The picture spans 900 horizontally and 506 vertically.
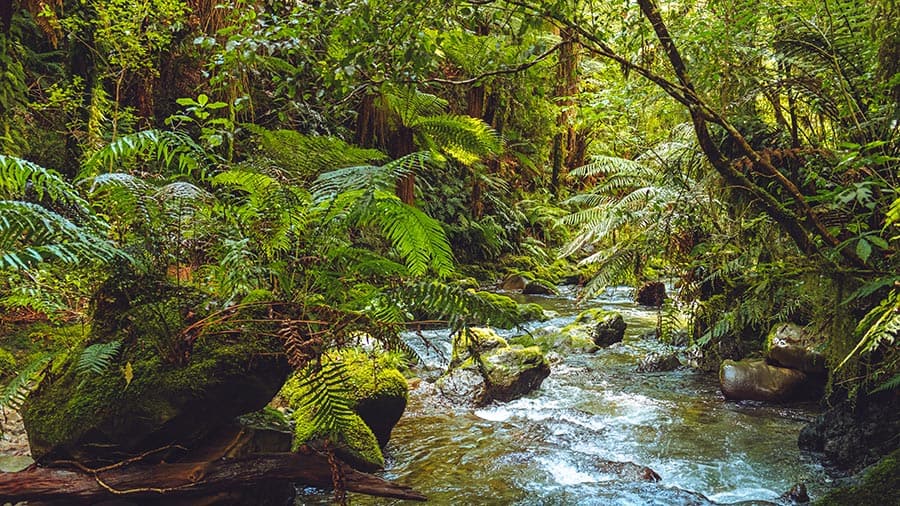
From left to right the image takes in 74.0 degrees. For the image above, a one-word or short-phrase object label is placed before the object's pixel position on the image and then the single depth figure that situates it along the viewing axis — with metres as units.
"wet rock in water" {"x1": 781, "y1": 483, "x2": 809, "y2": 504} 2.88
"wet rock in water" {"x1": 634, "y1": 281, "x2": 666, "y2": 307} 8.80
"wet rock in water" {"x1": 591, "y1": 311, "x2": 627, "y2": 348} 6.57
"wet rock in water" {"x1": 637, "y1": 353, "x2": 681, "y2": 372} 5.54
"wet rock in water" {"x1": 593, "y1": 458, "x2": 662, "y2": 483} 3.27
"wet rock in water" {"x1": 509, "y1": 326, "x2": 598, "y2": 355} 6.32
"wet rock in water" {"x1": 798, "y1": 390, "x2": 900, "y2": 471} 2.92
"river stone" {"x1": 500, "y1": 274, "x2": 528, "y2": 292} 10.23
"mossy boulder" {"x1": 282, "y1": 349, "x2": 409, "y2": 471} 2.88
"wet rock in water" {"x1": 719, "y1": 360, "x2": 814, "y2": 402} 4.37
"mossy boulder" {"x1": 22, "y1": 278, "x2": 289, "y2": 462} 2.28
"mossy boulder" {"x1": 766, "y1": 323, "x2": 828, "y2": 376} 4.21
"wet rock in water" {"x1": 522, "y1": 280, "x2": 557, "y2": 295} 10.07
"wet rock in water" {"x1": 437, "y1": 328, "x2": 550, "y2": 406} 4.71
